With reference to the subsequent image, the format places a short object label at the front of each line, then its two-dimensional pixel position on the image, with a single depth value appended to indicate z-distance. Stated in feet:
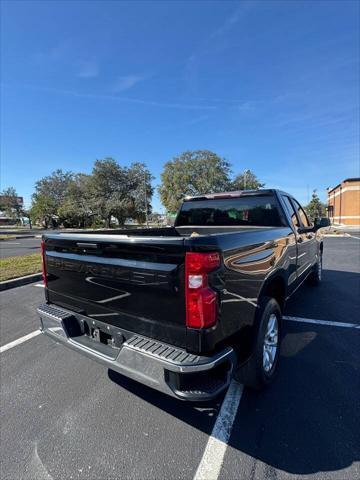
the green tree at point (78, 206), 168.76
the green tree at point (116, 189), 161.79
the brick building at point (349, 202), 142.10
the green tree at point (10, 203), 230.27
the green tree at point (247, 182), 172.74
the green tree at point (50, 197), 189.37
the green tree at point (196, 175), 157.28
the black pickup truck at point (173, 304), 6.08
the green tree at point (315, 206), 201.05
